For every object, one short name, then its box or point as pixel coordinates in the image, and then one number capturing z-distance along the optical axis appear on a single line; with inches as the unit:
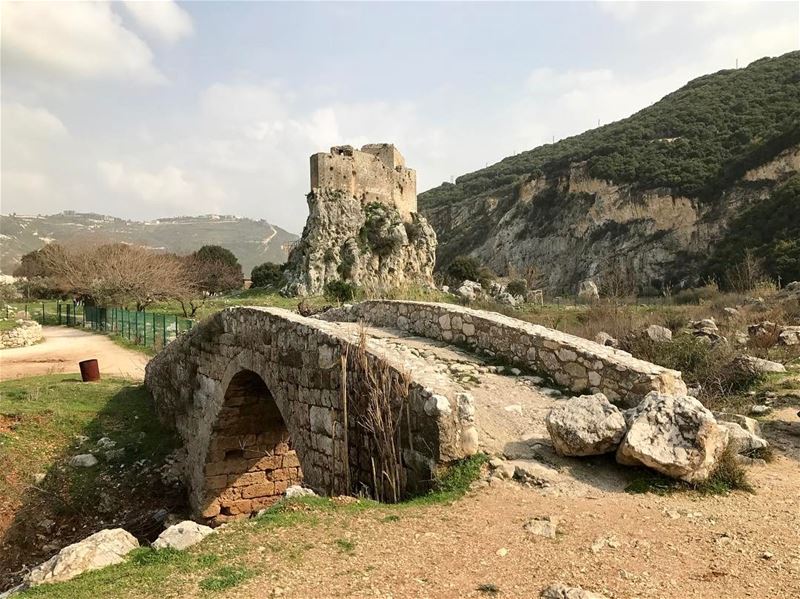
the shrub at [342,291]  1104.9
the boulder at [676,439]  186.1
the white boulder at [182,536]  182.5
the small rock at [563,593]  123.1
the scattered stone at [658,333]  502.1
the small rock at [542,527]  156.8
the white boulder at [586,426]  199.3
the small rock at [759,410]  306.4
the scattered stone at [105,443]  458.0
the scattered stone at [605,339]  502.9
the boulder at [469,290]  1176.9
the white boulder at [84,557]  171.9
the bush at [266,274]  2186.5
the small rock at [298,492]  212.7
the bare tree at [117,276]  1226.6
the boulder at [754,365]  373.1
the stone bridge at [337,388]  215.9
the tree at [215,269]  2260.3
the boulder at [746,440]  226.1
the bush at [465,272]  1990.4
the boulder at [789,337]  490.0
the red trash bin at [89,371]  605.0
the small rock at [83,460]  426.3
